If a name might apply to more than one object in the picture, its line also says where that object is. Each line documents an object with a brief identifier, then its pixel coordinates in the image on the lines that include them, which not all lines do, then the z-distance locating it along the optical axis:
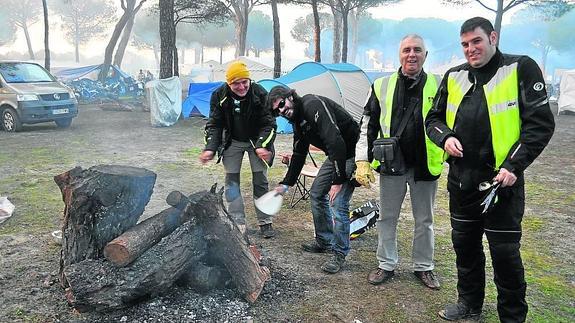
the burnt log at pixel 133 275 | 2.75
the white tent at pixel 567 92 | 16.86
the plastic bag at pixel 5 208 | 4.74
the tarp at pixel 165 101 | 12.70
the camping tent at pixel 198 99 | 13.49
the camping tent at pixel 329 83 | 11.27
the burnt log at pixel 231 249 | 3.12
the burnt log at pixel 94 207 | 3.05
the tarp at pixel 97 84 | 19.97
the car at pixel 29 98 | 10.73
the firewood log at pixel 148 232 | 2.89
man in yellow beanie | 4.17
